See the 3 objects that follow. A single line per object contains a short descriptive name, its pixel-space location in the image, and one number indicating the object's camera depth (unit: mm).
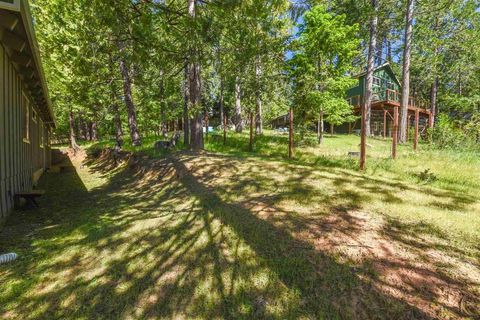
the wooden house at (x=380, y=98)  25062
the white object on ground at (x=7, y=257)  3840
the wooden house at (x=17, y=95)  4680
